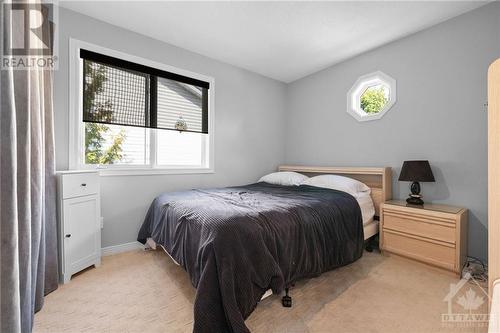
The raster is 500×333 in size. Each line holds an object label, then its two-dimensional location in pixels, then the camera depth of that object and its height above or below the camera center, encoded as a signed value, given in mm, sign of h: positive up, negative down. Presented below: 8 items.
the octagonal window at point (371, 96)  2825 +979
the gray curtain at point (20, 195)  862 -140
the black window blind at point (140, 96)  2412 +889
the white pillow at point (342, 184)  2561 -253
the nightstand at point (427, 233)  1969 -695
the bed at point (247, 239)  1230 -574
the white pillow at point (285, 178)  3155 -218
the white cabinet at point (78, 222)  1857 -528
